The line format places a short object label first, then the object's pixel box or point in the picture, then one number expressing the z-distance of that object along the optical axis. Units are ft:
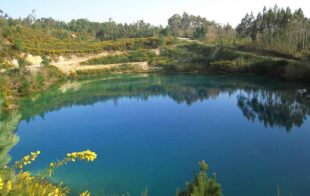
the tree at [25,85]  73.77
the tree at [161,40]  144.23
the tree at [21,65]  76.84
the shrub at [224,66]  101.48
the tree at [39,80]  80.14
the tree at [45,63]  101.80
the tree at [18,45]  112.43
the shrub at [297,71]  73.34
